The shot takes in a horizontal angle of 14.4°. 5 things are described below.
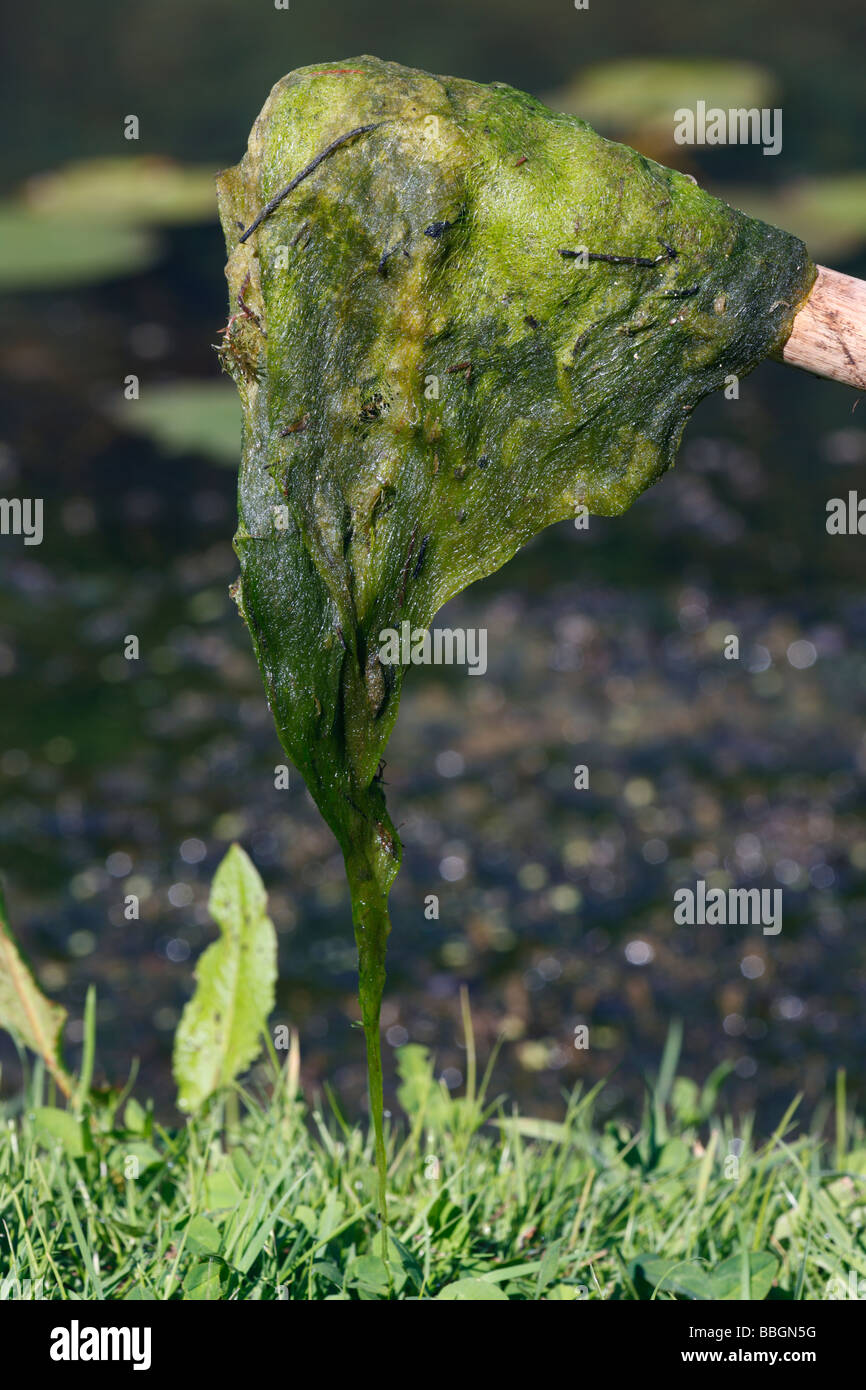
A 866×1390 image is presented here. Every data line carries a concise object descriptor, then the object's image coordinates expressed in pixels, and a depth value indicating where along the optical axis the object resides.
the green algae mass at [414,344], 1.06
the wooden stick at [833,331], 1.05
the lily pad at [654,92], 3.25
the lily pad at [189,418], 2.89
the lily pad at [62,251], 3.20
